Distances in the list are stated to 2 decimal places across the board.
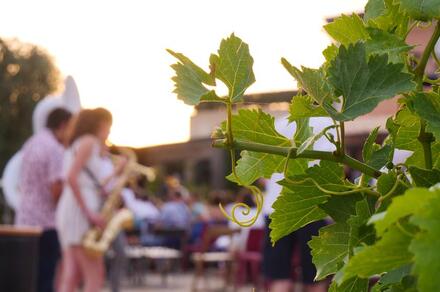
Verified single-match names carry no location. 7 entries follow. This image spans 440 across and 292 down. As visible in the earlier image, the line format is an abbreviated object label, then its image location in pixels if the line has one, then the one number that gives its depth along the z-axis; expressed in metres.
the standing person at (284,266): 6.66
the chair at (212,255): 12.62
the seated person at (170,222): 18.62
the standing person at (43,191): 7.16
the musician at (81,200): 7.13
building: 34.82
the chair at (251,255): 12.22
